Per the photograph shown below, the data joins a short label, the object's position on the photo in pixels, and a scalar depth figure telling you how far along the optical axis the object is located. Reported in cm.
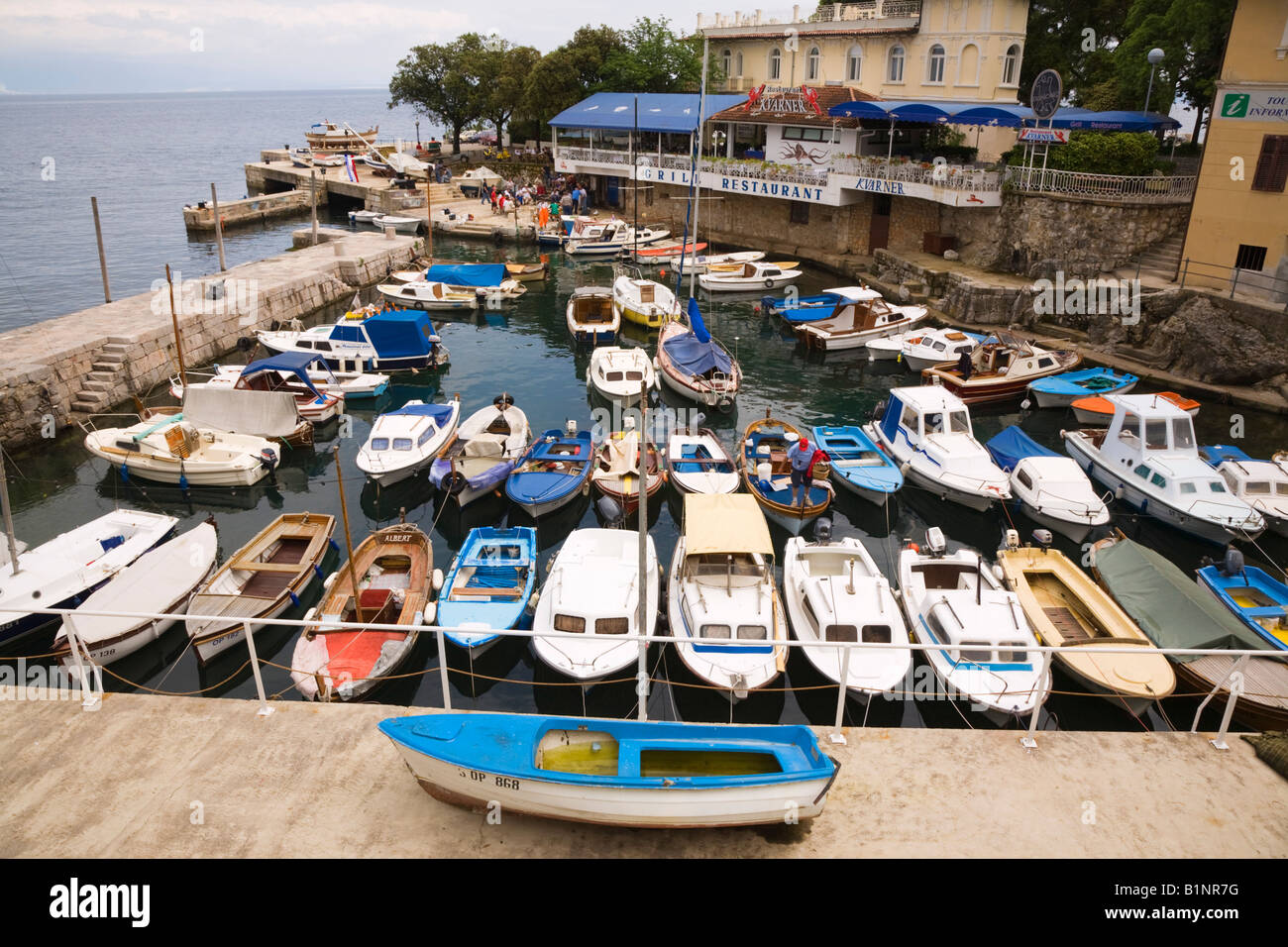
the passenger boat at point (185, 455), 2217
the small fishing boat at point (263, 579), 1545
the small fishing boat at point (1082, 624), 1350
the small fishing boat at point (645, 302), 3581
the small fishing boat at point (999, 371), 2847
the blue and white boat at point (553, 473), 2006
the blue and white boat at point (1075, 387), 2784
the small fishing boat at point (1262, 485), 1969
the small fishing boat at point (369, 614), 1381
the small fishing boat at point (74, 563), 1544
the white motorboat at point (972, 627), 1328
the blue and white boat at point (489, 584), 1504
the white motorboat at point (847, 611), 1368
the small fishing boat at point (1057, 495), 1955
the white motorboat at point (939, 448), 2077
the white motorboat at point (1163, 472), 1917
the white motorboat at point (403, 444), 2175
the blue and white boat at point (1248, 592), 1512
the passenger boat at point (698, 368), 2730
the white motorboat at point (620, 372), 2766
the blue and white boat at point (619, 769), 787
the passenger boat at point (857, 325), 3462
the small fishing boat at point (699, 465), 2061
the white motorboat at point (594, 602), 1383
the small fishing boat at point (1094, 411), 2633
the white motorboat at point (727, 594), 1371
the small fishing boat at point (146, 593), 1487
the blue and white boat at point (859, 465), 2106
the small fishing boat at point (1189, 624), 1293
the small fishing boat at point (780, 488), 1978
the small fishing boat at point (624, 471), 2011
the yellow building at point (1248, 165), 2842
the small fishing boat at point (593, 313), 3497
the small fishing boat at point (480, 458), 2094
